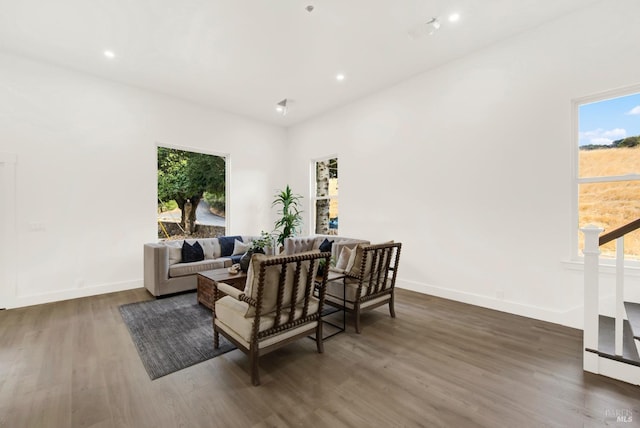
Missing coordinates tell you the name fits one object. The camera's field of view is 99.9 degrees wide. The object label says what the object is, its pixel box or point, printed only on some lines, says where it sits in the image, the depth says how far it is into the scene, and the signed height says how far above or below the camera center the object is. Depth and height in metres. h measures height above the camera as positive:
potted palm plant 6.24 +0.01
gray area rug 2.37 -1.29
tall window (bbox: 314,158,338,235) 5.94 +0.39
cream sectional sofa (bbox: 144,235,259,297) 4.04 -0.83
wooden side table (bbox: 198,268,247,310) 3.48 -0.89
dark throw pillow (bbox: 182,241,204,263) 4.48 -0.66
